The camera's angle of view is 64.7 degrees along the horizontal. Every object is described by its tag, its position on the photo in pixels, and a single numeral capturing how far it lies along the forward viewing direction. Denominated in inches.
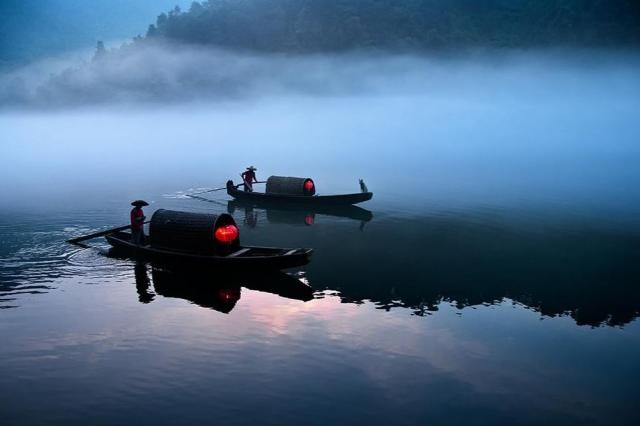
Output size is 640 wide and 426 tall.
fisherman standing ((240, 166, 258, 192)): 1886.1
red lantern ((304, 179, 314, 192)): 1756.6
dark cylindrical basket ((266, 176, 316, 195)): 1753.2
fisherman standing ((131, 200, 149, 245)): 1063.0
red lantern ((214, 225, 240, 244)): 978.7
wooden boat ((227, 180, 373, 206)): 1722.4
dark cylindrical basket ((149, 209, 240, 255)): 973.2
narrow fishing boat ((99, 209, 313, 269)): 950.6
